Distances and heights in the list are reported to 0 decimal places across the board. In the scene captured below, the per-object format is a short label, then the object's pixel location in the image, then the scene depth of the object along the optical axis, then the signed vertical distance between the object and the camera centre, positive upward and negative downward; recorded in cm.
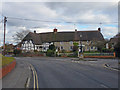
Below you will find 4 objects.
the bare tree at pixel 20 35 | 6469 +546
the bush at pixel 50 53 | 4884 -149
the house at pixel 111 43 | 5414 +192
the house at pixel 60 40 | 5924 +333
